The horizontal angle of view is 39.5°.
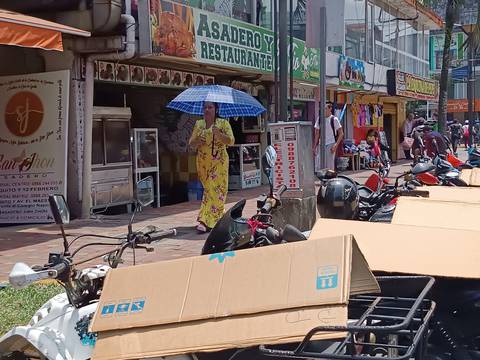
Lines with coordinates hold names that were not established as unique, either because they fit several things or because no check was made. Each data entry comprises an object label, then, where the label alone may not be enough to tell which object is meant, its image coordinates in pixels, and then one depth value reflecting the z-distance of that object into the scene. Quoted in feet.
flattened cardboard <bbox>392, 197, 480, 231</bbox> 13.75
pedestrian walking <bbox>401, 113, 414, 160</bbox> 83.74
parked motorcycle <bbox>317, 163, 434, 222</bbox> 19.13
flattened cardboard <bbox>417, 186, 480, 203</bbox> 16.99
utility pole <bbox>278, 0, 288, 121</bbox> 26.68
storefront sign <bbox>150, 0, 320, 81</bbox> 33.63
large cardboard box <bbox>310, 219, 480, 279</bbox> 10.39
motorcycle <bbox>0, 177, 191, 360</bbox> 9.39
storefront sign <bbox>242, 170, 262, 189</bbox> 49.42
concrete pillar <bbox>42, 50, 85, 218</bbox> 32.94
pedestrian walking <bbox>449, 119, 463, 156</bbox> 92.60
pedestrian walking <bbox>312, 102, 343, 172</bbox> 45.85
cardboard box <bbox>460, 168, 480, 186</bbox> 22.34
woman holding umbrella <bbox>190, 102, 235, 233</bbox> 27.96
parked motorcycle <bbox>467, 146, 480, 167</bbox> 34.23
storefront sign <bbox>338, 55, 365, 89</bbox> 58.23
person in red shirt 47.65
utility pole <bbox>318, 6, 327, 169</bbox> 24.39
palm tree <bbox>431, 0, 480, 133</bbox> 62.80
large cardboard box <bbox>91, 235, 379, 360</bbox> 7.65
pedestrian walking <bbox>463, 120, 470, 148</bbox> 102.23
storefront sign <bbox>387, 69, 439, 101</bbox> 72.64
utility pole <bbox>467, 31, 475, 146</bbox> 78.53
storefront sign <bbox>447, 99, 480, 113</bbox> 170.61
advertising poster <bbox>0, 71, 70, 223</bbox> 32.42
